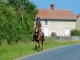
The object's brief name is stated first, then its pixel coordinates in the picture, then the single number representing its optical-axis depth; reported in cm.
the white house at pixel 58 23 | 8612
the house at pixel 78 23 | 9500
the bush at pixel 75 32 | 7736
